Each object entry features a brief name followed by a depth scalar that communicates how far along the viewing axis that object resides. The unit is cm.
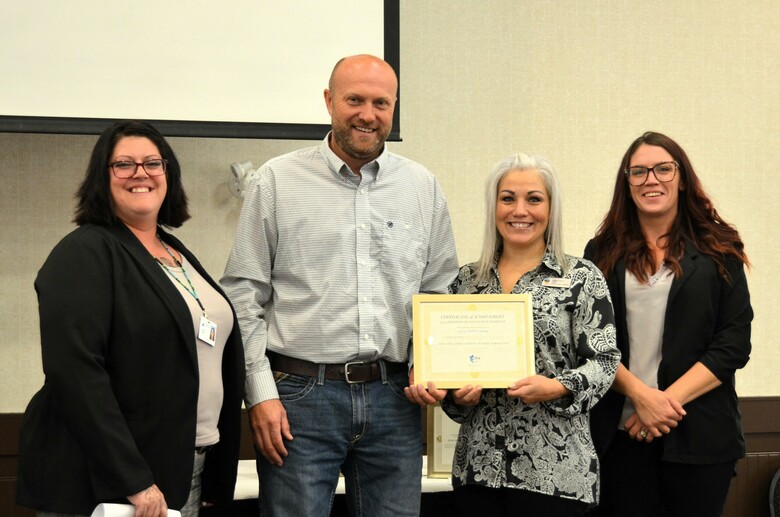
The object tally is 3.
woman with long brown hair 250
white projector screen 318
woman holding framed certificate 220
